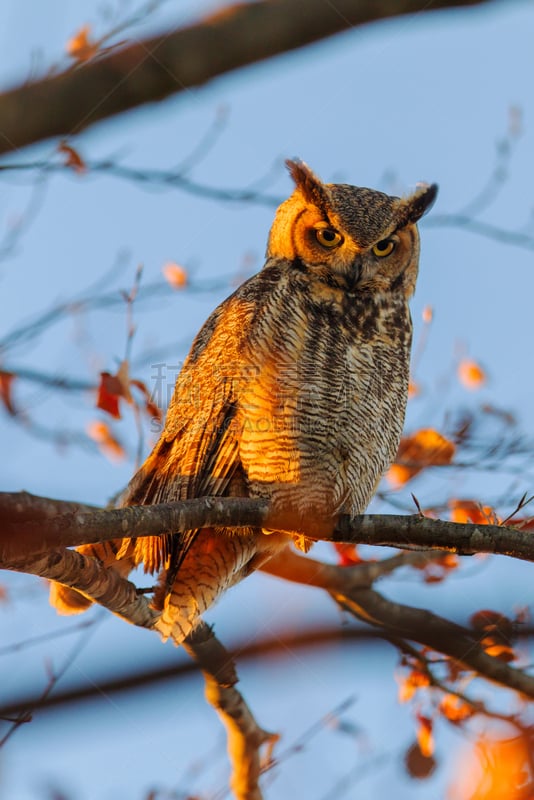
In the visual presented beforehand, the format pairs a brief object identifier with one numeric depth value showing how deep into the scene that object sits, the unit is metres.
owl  6.25
